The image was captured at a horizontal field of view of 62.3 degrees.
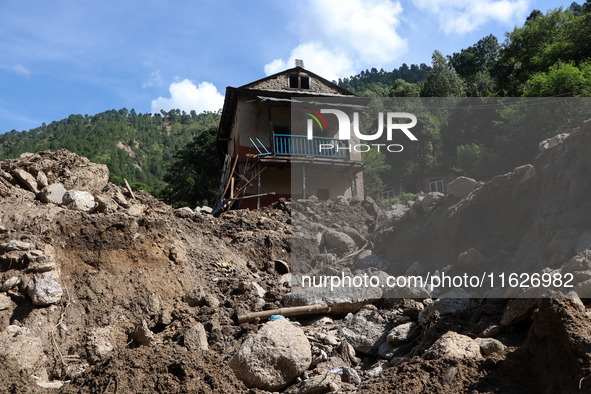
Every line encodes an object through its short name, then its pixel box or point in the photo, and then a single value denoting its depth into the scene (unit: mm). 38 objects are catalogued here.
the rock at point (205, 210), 14811
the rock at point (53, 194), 9656
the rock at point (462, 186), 11492
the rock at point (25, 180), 9914
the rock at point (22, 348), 5817
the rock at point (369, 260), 11445
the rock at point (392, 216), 13008
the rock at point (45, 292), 6867
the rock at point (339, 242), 12367
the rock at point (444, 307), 6614
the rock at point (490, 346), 5281
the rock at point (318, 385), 5520
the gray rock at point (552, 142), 9912
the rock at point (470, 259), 8977
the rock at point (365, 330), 6705
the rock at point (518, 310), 5492
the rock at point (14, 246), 7386
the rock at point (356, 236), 12864
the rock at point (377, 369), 5953
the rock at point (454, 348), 5062
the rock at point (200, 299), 7941
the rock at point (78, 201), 9414
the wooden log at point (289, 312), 7523
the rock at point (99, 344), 6617
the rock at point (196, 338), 6648
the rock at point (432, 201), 11992
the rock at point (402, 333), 6500
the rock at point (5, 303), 6754
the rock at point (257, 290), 8388
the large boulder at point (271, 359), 5707
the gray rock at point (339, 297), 7734
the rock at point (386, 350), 6356
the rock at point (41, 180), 10250
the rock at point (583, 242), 7562
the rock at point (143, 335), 6934
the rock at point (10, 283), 6930
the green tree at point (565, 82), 19609
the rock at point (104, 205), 9672
